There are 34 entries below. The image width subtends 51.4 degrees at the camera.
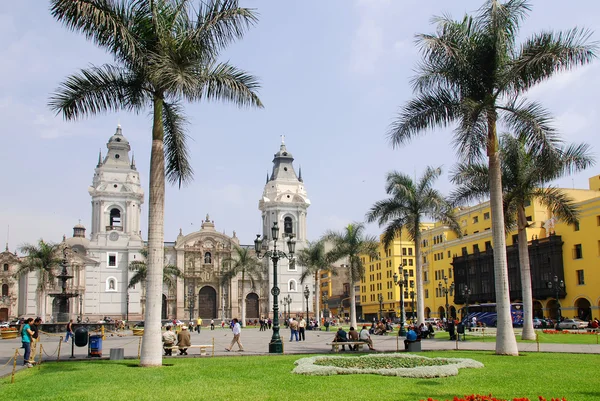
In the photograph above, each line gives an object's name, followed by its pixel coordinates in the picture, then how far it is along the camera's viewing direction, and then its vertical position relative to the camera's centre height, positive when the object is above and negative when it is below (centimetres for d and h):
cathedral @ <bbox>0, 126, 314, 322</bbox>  7656 +495
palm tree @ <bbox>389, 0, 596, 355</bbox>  1936 +698
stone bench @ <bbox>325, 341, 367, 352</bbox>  2249 -173
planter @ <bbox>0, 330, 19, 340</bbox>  3759 -180
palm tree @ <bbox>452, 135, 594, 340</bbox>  2727 +476
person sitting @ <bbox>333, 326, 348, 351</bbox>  2367 -151
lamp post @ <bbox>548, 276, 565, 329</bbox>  5218 +67
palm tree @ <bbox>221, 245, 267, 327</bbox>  6662 +352
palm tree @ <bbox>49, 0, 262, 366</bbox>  1622 +635
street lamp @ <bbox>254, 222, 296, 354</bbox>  2234 +30
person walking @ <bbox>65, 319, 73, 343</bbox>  3008 -138
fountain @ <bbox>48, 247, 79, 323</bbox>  3934 -7
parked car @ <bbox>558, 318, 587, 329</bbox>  4300 -224
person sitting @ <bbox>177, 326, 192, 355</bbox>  2111 -134
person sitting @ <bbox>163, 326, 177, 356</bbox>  2089 -138
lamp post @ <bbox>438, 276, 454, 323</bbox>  7456 +84
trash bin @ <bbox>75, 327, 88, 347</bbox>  1970 -109
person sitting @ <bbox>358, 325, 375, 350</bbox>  2361 -151
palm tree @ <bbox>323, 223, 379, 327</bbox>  4850 +379
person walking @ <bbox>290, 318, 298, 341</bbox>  3322 -149
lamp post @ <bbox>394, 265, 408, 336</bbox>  3153 -49
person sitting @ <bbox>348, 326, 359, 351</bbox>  2436 -153
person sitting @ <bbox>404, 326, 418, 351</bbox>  2147 -141
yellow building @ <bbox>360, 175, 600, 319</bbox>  5247 +328
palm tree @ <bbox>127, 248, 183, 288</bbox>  6438 +308
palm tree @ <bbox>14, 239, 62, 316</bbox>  5566 +399
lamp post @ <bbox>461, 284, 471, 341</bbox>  4741 -165
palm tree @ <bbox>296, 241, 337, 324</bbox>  5769 +350
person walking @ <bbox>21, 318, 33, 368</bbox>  1780 -105
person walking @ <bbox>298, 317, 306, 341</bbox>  3375 -167
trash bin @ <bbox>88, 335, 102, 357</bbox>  2030 -142
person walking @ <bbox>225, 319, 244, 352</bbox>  2422 -131
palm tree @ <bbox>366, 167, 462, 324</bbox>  3634 +517
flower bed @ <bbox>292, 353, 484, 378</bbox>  1387 -168
